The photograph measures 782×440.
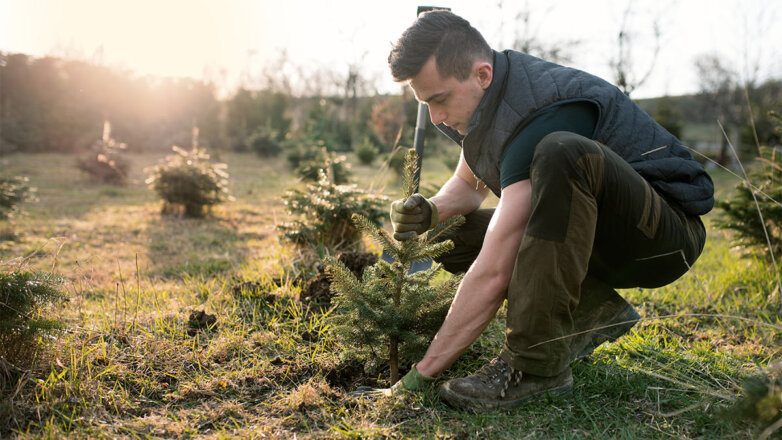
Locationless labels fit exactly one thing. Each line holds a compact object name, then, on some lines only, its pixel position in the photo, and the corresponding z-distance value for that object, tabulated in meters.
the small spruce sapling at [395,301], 2.03
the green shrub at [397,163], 10.42
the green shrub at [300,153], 11.94
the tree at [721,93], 20.81
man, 1.75
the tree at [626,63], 14.49
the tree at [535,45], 11.15
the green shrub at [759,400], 1.16
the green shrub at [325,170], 6.59
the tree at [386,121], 15.29
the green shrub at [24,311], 1.83
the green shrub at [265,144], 15.48
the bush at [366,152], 14.22
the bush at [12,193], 5.42
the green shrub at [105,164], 9.02
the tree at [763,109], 17.48
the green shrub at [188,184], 6.44
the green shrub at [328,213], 3.82
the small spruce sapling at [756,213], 3.51
